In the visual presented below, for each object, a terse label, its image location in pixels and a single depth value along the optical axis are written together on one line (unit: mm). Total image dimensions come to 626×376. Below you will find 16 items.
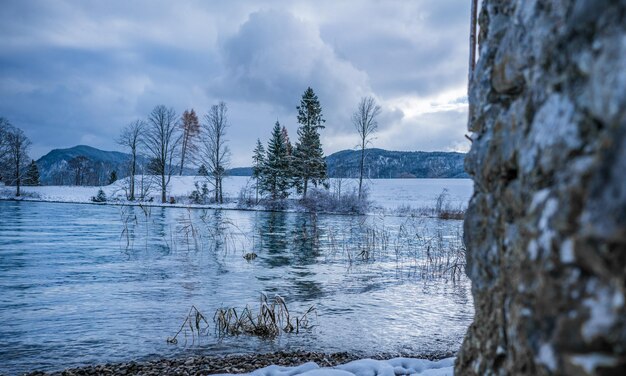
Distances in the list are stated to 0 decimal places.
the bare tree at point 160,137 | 43812
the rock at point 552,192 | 965
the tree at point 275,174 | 40688
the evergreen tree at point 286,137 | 54050
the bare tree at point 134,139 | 44031
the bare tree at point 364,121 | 38344
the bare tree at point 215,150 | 40609
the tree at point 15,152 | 44688
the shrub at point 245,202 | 36066
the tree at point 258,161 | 43312
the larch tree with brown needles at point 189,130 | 53719
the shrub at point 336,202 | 32156
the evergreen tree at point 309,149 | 39531
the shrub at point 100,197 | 39506
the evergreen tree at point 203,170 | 40875
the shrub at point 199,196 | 38812
